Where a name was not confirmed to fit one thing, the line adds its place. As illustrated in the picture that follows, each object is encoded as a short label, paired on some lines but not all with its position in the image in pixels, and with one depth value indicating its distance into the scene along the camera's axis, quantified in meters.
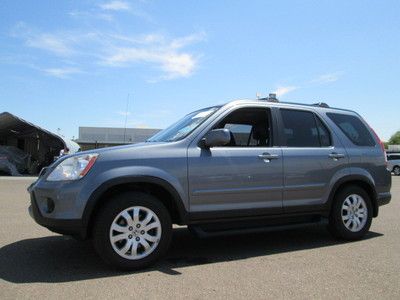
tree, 143.00
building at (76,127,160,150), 50.53
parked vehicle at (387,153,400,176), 35.06
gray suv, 4.93
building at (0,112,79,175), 25.56
